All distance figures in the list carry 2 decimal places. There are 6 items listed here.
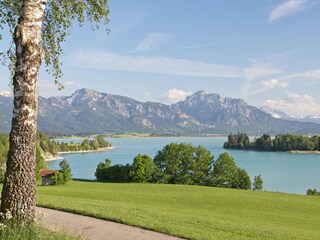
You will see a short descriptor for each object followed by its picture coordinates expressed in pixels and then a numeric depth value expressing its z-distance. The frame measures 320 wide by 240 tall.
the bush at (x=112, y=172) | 65.88
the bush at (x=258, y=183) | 67.62
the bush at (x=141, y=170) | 64.38
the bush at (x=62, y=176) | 53.19
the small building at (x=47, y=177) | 55.46
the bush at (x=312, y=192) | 59.52
